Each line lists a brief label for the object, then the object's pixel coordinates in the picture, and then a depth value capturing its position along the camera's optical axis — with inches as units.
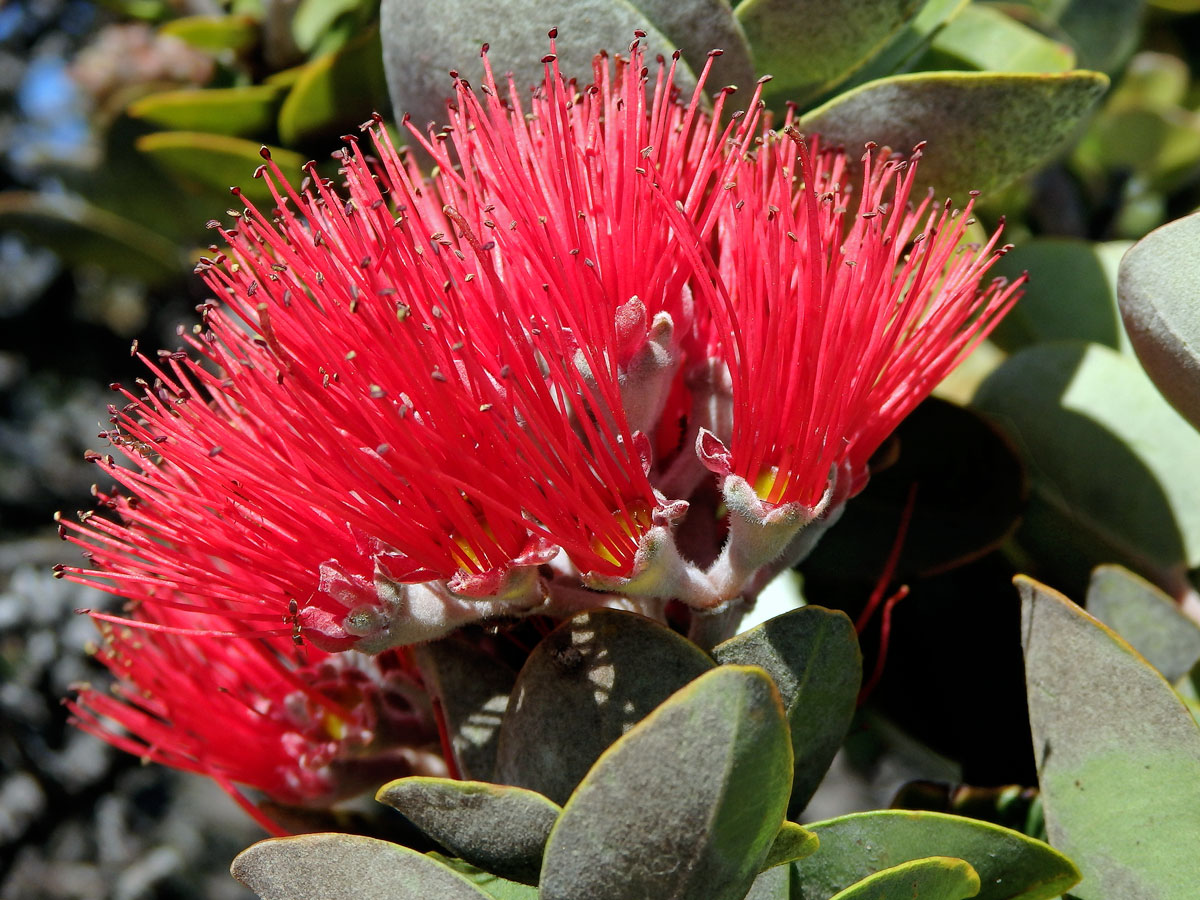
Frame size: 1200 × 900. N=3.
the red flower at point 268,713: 8.3
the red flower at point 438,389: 7.5
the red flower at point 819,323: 7.6
